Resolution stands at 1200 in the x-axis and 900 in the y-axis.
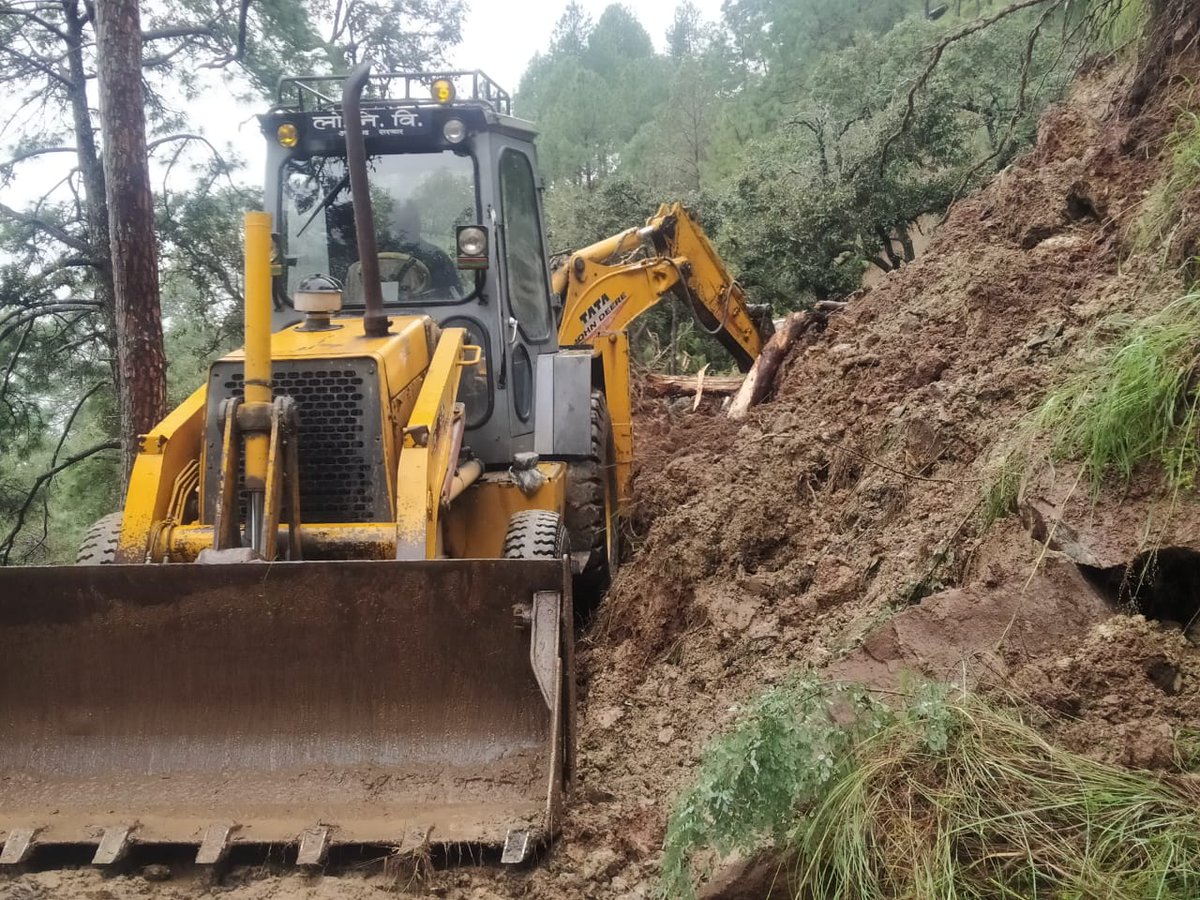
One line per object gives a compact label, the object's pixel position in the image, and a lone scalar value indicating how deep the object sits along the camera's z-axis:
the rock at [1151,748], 2.80
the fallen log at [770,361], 8.79
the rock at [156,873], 3.42
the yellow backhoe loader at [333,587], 3.67
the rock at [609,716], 4.43
